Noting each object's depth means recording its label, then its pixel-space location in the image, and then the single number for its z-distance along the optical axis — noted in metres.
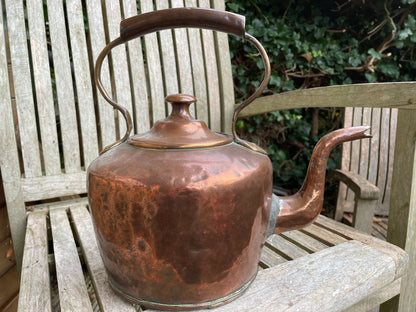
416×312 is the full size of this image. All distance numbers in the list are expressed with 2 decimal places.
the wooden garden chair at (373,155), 1.78
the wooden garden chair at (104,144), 0.63
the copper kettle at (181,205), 0.48
